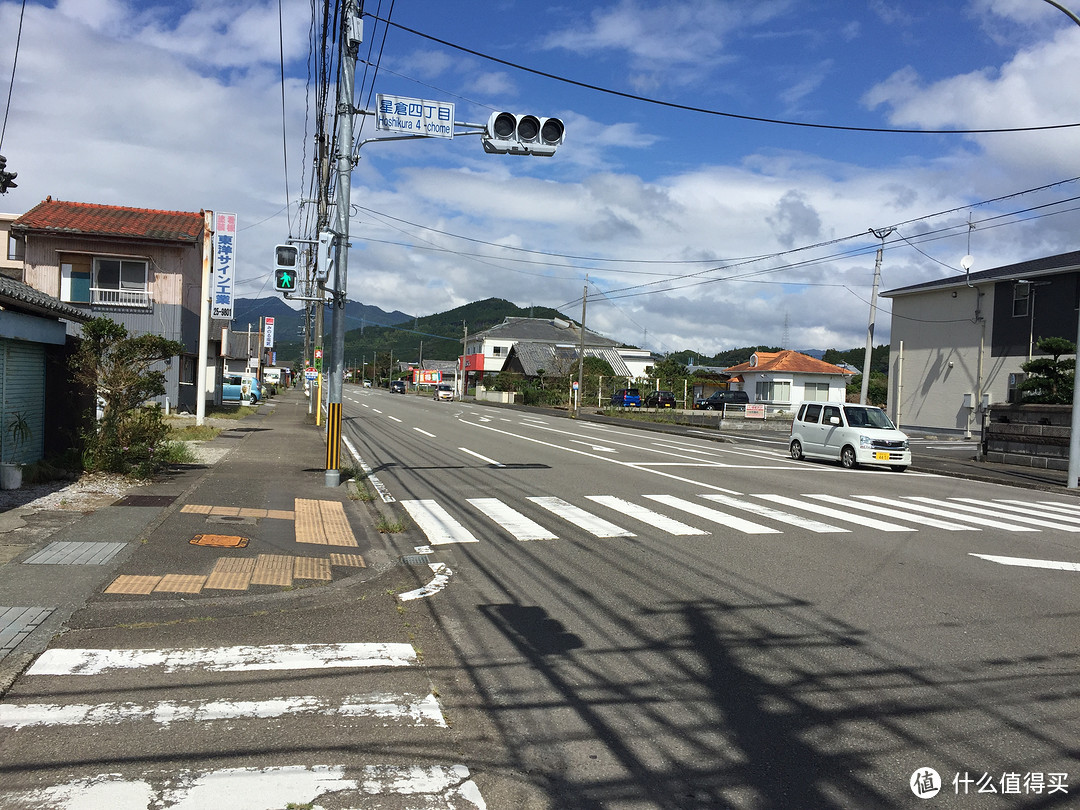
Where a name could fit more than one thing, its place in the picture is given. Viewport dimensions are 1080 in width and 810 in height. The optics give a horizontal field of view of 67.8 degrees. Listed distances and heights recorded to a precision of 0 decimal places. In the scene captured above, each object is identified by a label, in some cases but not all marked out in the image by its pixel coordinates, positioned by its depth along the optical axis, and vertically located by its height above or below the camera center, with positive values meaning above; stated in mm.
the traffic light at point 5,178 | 16406 +3861
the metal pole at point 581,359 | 47691 +1468
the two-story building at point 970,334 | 32781 +3127
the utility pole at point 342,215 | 13148 +2718
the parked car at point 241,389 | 42812 -1270
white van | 20719 -1050
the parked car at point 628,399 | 55375 -893
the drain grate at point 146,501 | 11055 -1958
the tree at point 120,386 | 12719 -406
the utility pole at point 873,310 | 34000 +3779
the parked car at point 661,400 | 53688 -839
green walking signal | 13250 +1623
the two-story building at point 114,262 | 26672 +3332
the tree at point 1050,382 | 22406 +717
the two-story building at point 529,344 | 89244 +4052
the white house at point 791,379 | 59438 +1134
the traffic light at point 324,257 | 12734 +1808
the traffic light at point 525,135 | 11445 +3518
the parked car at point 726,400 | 55250 -582
